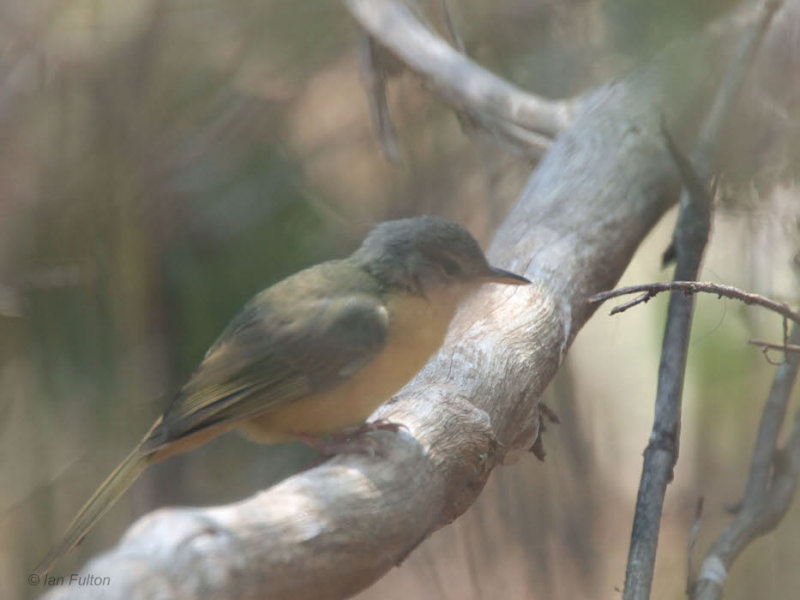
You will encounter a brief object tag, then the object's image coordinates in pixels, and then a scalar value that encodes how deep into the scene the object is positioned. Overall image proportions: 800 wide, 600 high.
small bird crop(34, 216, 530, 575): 5.36
